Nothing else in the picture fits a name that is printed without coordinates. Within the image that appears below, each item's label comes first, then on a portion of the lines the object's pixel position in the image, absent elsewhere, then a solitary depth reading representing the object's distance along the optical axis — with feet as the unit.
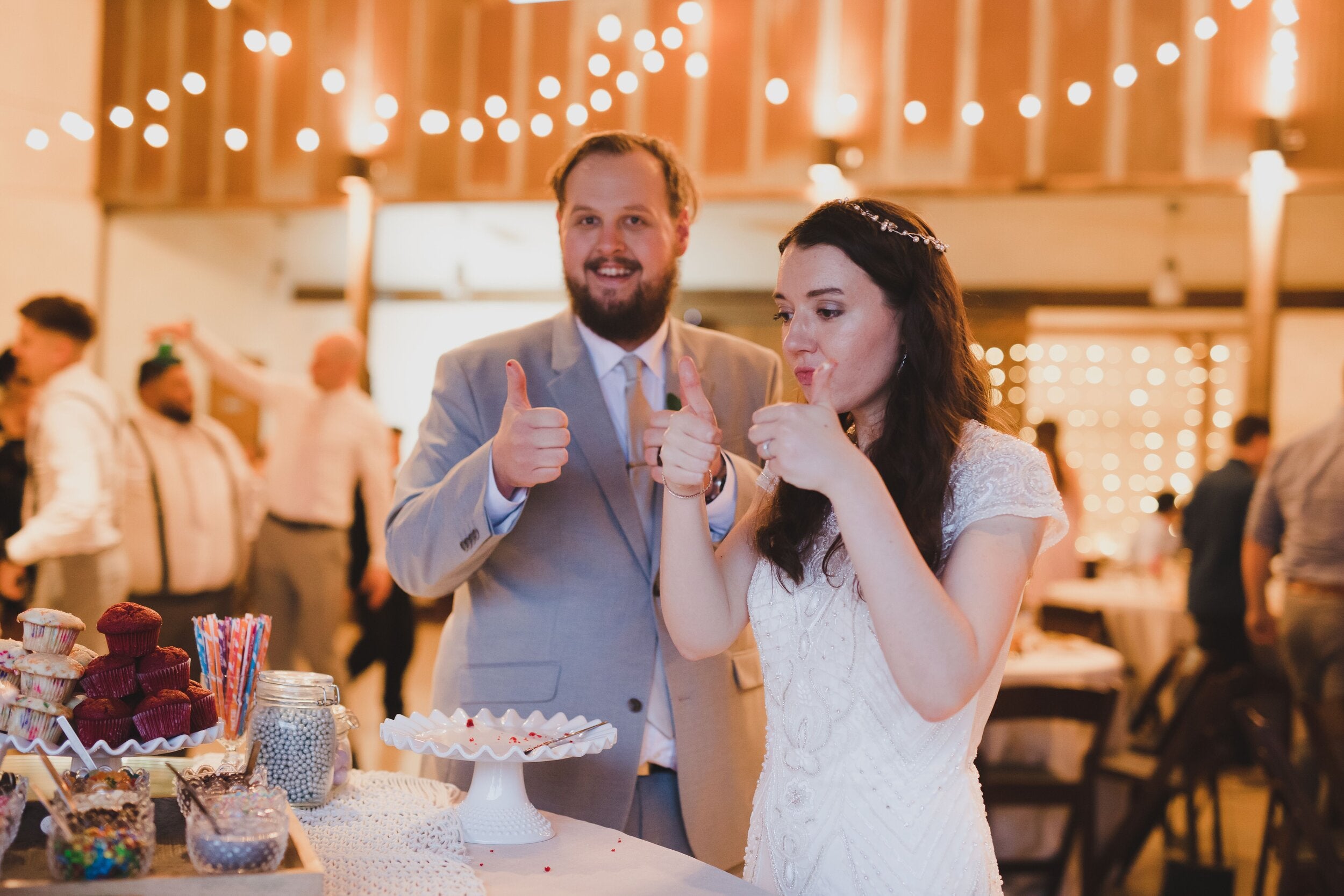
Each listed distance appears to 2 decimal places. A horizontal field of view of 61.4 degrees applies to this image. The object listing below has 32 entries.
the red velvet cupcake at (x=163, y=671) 4.26
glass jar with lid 4.68
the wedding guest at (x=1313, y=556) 14.61
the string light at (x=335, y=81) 21.86
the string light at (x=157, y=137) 22.62
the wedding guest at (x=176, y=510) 14.12
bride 4.18
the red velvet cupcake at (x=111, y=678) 4.20
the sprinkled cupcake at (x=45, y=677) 4.06
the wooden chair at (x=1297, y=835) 9.59
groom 6.07
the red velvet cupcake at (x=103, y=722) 4.07
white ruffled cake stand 4.62
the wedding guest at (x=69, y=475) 11.96
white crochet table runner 4.07
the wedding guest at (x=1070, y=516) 18.12
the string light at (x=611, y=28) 20.83
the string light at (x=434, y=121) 21.65
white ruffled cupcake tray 3.95
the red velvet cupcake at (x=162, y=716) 4.15
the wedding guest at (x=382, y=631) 16.46
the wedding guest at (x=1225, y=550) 18.12
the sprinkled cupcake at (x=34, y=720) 3.99
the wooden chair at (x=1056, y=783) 10.30
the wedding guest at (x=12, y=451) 13.66
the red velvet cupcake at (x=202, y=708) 4.31
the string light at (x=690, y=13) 20.52
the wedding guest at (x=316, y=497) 15.70
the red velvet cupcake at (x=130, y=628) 4.22
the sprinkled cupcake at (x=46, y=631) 4.26
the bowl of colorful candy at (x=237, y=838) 3.37
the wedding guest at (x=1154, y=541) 24.94
